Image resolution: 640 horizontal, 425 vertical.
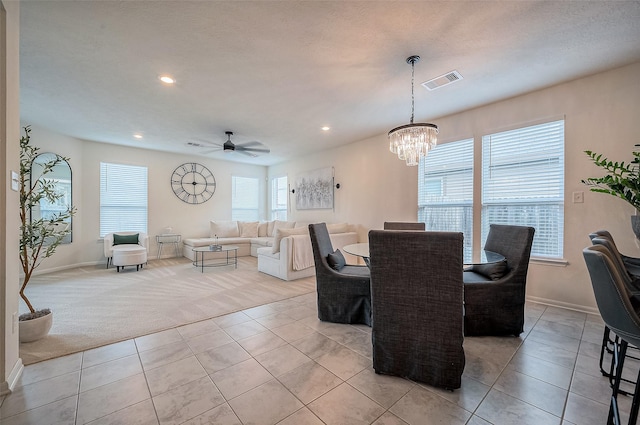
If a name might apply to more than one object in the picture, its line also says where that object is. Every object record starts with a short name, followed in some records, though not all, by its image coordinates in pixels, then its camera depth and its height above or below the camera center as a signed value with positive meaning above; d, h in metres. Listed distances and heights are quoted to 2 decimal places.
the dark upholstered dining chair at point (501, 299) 2.25 -0.80
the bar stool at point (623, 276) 1.43 -0.45
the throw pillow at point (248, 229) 6.91 -0.55
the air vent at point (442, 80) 2.74 +1.49
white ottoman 4.70 -0.91
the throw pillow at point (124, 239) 5.22 -0.66
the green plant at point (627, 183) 2.15 +0.26
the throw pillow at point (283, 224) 6.42 -0.38
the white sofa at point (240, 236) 6.07 -0.74
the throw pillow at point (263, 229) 7.07 -0.56
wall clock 6.41 +0.69
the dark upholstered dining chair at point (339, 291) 2.54 -0.83
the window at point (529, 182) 3.03 +0.39
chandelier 2.60 +0.76
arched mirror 4.49 +0.43
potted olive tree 2.16 -0.37
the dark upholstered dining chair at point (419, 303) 1.53 -0.60
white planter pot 2.15 -1.06
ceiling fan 4.45 +1.37
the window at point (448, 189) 3.71 +0.34
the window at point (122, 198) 5.50 +0.23
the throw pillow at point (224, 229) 6.65 -0.54
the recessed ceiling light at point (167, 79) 2.79 +1.47
